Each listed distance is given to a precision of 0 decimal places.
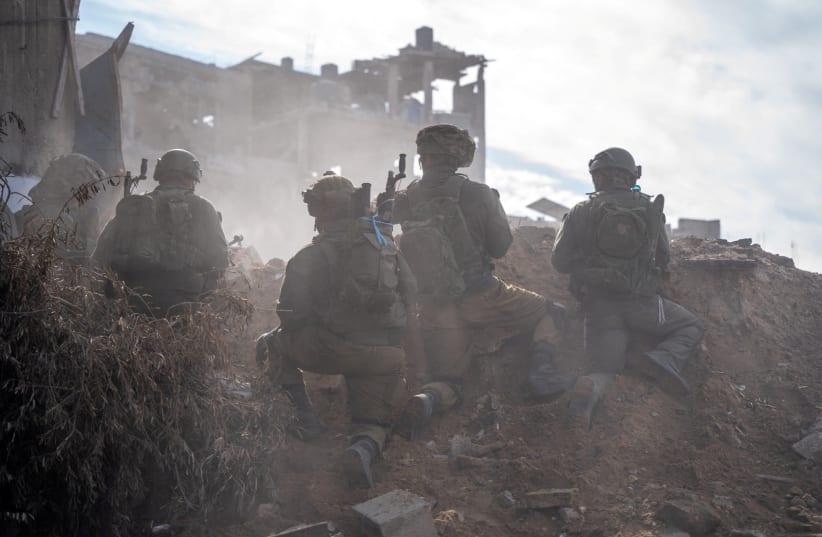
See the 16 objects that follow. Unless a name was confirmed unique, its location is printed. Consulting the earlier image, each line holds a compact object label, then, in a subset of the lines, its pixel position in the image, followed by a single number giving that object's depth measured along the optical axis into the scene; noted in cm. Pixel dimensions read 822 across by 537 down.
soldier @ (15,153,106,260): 702
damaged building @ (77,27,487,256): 2855
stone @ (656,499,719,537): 387
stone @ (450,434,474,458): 493
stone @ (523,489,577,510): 419
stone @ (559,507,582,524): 409
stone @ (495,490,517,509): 430
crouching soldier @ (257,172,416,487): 469
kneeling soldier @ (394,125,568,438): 555
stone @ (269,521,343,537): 362
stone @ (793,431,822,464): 473
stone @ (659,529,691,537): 384
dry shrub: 309
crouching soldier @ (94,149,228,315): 536
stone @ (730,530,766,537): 377
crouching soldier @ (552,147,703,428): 565
